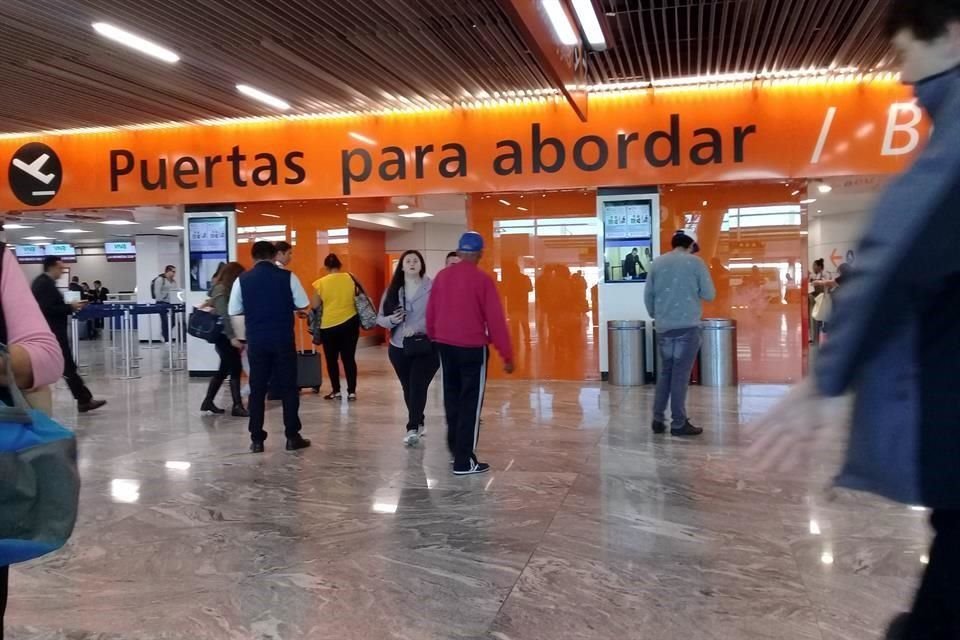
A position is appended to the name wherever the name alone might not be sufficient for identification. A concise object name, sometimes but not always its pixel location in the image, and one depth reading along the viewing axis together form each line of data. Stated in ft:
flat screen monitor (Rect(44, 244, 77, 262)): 103.55
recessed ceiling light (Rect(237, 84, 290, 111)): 32.91
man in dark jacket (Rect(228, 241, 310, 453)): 21.30
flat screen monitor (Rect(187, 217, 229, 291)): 41.34
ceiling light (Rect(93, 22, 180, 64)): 24.77
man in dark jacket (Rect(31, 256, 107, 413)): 28.14
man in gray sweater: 22.65
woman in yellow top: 30.94
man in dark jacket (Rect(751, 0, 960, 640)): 4.31
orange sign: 33.42
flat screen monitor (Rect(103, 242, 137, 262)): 99.04
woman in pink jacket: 6.05
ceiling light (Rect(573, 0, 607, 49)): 22.71
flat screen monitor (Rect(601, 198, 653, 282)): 36.14
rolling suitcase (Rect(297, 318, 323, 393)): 32.96
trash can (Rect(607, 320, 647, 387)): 34.96
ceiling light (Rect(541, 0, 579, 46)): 21.07
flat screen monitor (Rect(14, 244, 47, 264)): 104.58
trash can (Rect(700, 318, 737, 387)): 34.35
